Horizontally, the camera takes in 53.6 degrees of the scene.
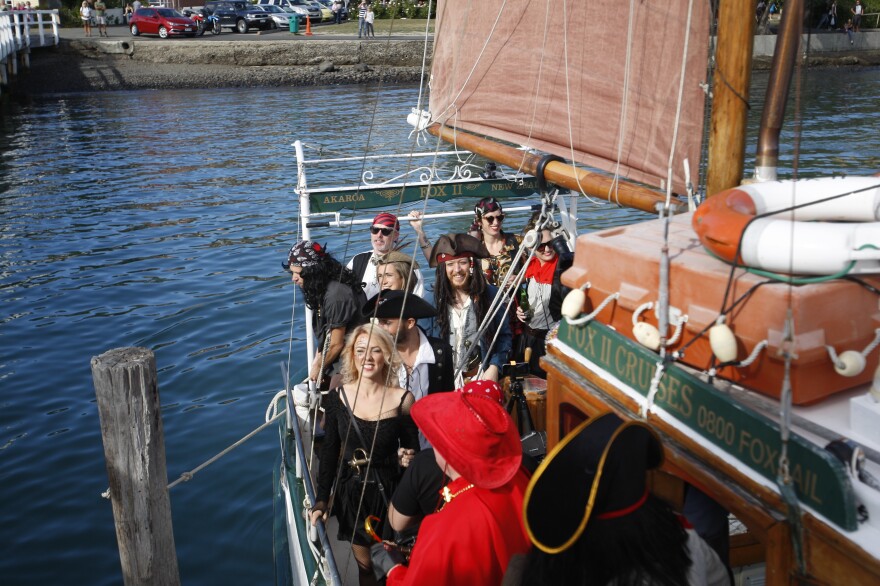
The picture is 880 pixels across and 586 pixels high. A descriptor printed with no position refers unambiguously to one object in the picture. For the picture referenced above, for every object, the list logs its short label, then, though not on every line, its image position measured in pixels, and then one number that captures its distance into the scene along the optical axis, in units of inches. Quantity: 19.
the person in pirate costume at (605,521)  88.1
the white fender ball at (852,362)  97.1
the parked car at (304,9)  1866.4
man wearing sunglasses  234.4
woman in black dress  167.3
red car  1641.2
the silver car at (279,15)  1842.6
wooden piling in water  154.6
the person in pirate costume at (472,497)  110.2
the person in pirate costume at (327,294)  220.2
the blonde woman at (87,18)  1656.0
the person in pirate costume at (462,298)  216.8
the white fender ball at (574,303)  125.5
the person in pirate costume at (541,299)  238.1
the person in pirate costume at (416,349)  188.9
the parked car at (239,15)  1775.3
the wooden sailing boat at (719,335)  90.8
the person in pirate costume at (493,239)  253.1
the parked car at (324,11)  1903.3
